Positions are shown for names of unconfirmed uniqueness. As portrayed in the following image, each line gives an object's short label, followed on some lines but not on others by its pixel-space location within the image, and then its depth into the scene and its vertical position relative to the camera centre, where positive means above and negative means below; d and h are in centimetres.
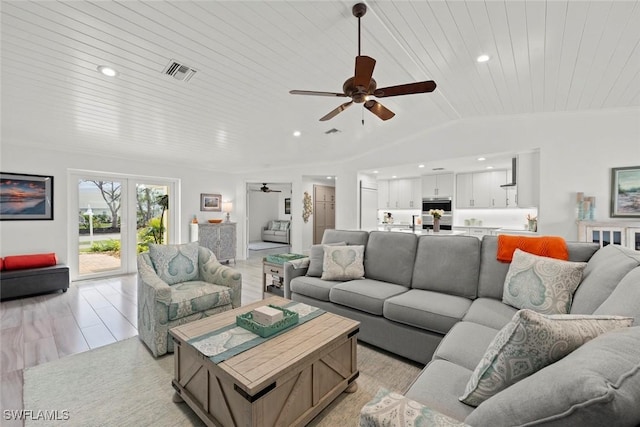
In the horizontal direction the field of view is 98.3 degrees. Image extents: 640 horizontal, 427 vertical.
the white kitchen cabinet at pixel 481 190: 635 +52
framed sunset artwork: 422 +23
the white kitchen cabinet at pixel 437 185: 698 +67
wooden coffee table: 138 -93
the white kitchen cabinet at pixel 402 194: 771 +49
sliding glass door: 507 -17
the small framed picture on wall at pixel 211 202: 676 +22
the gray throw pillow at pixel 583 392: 59 -42
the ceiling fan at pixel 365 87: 191 +94
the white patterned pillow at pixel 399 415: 85 -65
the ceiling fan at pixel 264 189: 916 +74
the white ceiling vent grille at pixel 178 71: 246 +130
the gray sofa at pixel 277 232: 1039 -79
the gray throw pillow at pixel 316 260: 326 -58
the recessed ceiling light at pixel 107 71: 243 +126
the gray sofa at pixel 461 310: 69 -59
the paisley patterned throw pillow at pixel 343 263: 303 -58
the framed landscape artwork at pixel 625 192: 360 +26
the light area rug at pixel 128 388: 172 -127
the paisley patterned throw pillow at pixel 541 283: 190 -52
